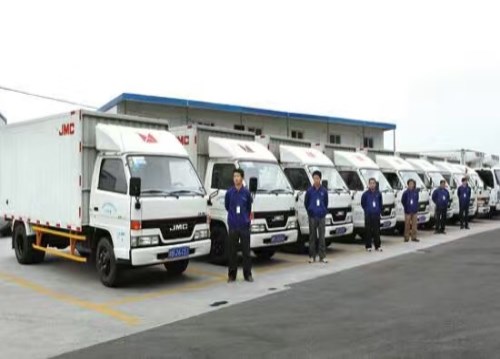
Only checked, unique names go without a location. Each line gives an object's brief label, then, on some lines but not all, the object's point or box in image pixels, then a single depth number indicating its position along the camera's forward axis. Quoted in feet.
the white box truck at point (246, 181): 36.19
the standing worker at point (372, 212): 44.73
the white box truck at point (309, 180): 41.82
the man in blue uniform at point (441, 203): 58.34
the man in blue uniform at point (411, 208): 51.80
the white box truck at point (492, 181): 79.66
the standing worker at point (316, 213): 38.42
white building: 73.31
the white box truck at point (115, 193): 28.86
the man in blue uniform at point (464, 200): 63.47
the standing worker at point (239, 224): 31.83
